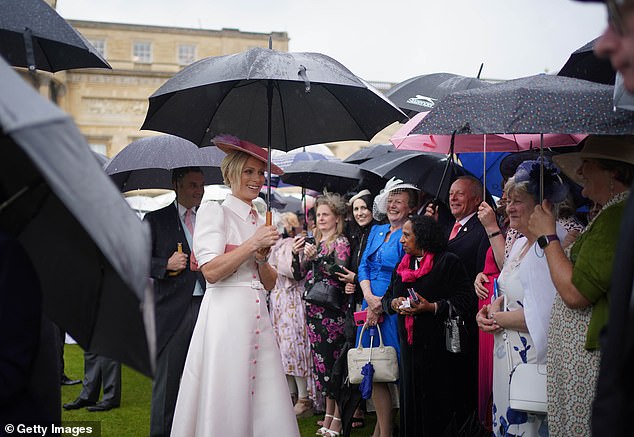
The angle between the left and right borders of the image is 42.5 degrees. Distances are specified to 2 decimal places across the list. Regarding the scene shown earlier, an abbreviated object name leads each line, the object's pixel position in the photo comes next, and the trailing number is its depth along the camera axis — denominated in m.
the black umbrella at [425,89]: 7.05
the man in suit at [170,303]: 6.17
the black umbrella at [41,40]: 4.39
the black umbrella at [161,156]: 6.68
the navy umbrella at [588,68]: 4.94
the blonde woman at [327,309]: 7.68
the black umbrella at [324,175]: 8.76
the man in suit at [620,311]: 2.08
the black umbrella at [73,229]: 2.17
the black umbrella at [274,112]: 5.72
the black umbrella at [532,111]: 3.90
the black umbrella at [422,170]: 7.30
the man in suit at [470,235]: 6.44
